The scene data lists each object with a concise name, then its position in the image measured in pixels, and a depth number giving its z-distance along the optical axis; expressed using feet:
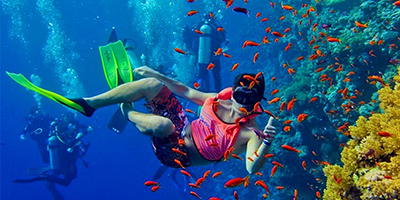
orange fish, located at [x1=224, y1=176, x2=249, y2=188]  10.26
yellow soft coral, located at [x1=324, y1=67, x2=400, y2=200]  9.55
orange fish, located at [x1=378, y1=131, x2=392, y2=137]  9.96
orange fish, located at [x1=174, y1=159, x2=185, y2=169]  12.44
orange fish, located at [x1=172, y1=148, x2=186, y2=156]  12.05
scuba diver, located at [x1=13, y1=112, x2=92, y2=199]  42.11
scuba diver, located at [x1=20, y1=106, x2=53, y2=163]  49.14
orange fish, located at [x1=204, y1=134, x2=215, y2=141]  11.31
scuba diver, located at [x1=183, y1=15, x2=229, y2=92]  33.88
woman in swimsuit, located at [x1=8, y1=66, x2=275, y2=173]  11.22
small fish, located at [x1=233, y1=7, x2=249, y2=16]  14.90
